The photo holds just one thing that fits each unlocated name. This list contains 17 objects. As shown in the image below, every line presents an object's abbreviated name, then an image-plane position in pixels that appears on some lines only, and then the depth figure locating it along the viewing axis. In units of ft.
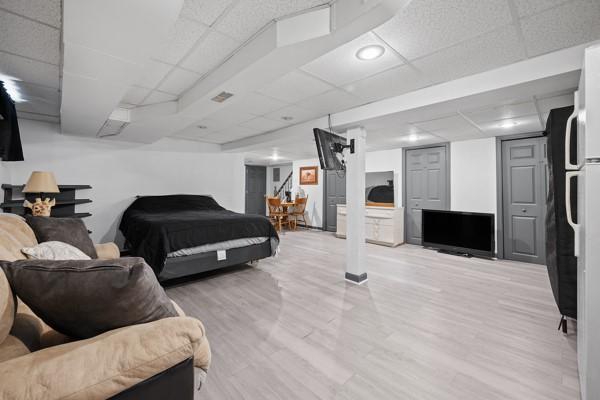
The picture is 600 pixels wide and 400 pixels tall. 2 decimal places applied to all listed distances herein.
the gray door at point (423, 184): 17.70
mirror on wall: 20.17
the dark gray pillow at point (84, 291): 2.91
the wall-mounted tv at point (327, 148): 10.14
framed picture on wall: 25.77
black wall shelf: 11.94
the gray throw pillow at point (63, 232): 6.62
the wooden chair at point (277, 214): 25.00
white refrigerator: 4.10
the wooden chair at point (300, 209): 25.66
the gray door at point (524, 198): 14.02
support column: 10.97
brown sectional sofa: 2.41
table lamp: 10.72
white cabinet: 18.22
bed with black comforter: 10.04
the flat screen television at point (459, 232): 15.29
